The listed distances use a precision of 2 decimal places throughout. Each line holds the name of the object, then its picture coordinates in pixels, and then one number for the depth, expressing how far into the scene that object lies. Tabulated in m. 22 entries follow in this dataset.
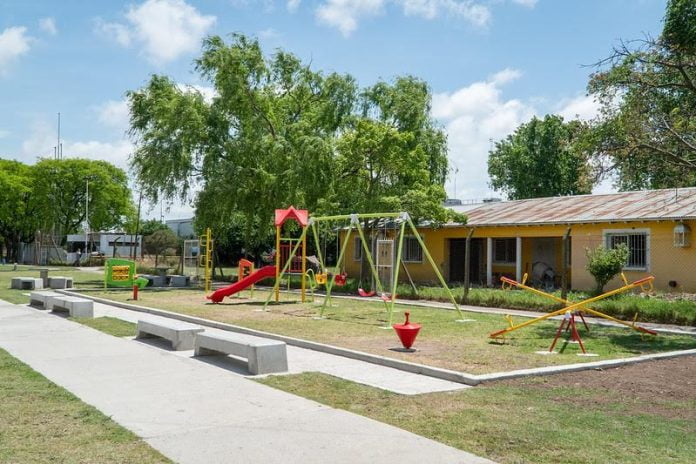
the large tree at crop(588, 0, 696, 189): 13.07
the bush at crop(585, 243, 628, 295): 18.84
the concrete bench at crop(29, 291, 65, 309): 18.02
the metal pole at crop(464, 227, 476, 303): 19.06
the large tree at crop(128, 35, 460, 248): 25.62
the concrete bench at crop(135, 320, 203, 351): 10.87
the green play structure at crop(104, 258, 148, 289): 25.16
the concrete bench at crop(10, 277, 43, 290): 26.06
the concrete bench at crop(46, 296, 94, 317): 15.83
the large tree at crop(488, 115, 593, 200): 47.94
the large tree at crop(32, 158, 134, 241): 63.12
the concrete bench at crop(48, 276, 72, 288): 26.25
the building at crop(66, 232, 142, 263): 65.62
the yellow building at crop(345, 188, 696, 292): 20.52
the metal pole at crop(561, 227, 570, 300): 16.34
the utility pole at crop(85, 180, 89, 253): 62.88
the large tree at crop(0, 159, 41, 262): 63.03
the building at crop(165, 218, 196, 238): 67.38
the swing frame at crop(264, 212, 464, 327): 14.48
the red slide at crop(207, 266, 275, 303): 20.11
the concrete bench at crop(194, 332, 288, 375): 8.73
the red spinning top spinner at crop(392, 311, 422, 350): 10.52
